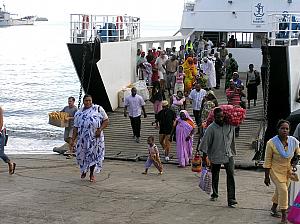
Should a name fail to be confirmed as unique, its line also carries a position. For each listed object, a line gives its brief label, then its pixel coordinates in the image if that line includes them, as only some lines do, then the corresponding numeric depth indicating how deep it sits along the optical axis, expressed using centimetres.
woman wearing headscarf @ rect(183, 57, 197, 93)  1637
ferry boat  1304
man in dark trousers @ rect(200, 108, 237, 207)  771
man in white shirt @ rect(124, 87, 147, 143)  1323
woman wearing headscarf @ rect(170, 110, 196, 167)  1132
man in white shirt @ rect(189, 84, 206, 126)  1320
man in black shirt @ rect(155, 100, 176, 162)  1173
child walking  1048
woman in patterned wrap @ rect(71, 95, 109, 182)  908
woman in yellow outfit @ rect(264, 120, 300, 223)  702
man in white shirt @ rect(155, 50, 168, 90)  1766
